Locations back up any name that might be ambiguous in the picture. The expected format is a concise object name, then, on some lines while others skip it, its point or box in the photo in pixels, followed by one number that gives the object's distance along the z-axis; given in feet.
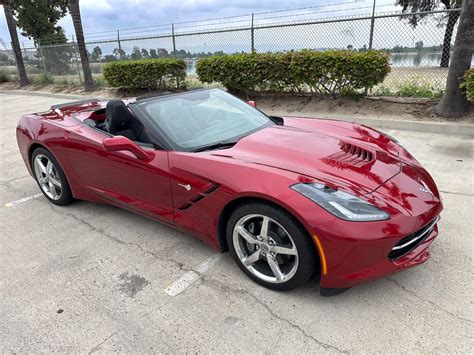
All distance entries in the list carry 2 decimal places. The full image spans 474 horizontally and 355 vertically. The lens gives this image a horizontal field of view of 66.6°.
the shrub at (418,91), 23.50
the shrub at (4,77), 64.69
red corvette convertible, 6.95
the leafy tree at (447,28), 24.19
